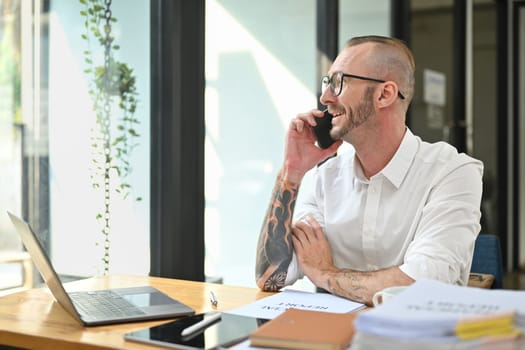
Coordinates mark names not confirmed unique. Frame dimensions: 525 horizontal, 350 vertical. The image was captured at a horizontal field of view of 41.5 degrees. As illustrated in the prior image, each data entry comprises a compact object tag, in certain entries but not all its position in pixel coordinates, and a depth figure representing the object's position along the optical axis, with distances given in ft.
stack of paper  3.20
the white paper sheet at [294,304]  4.92
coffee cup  4.40
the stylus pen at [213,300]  5.30
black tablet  4.00
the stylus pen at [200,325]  4.21
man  6.18
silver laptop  4.65
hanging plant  7.83
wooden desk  4.32
